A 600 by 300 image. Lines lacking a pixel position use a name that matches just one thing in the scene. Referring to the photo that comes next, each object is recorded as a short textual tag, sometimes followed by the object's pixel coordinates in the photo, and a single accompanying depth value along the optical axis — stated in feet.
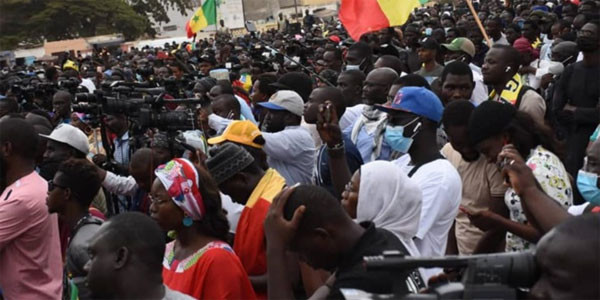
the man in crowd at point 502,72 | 20.02
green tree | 151.84
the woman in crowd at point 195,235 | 10.75
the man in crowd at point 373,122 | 17.66
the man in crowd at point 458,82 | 19.63
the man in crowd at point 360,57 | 29.86
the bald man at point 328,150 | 15.17
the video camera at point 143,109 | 16.12
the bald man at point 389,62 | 26.61
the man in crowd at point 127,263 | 9.19
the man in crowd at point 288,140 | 17.04
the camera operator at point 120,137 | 20.56
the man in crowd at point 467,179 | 13.97
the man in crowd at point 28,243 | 14.20
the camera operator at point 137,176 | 16.93
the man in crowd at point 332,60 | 33.09
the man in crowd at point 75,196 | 13.53
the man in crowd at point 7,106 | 27.20
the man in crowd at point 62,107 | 27.37
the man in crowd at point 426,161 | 12.41
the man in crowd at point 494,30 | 37.58
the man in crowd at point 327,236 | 9.07
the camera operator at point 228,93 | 23.48
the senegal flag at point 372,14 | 31.37
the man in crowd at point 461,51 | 27.84
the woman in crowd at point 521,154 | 12.21
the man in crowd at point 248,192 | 12.37
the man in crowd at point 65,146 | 17.21
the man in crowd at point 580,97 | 21.29
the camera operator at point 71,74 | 38.45
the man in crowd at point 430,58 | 27.86
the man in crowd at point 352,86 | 23.84
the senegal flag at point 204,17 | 54.29
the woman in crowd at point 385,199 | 10.59
